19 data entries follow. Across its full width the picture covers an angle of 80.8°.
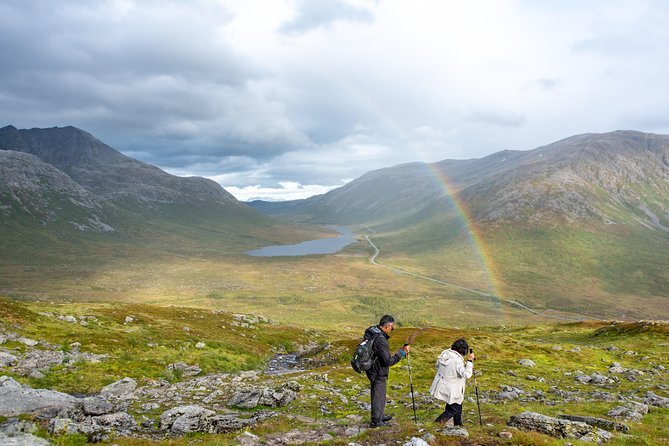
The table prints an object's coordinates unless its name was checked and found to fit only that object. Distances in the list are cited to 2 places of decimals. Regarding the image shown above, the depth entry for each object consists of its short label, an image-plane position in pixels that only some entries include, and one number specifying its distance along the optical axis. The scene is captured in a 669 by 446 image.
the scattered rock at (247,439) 13.80
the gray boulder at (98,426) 13.58
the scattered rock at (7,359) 23.94
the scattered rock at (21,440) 11.63
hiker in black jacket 14.62
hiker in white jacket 14.38
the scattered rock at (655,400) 21.78
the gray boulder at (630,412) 18.34
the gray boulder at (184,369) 30.46
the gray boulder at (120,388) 22.22
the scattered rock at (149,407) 18.95
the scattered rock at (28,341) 28.05
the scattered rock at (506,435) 12.86
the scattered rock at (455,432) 12.98
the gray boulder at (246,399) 19.78
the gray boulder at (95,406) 15.80
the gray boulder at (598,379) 29.53
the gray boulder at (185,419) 15.43
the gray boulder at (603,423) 15.24
